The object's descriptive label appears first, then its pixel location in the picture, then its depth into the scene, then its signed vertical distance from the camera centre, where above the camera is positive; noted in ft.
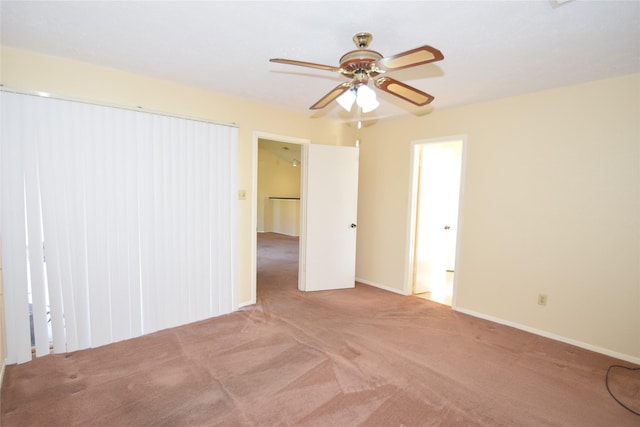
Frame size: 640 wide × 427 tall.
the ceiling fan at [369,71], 4.94 +2.18
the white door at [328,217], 13.53 -1.12
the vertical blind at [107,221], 7.58 -0.96
